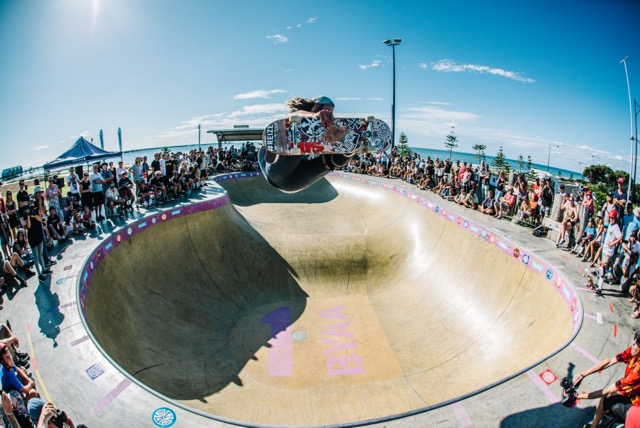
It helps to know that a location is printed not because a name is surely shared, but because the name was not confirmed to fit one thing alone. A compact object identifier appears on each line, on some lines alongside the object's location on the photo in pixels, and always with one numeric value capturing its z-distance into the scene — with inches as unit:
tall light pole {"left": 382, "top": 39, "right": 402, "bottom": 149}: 778.0
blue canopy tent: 372.8
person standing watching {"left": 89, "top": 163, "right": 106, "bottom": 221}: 354.0
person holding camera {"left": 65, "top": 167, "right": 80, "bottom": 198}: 357.7
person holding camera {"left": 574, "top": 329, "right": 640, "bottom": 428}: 127.4
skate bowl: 244.8
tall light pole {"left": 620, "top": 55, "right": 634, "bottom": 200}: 549.6
